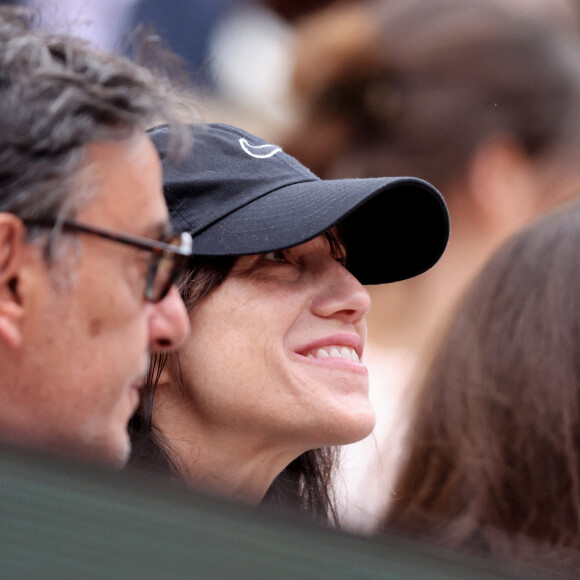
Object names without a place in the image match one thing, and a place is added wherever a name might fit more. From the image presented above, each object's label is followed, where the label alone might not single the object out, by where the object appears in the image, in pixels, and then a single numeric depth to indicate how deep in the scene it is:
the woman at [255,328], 4.00
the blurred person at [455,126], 5.95
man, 3.79
